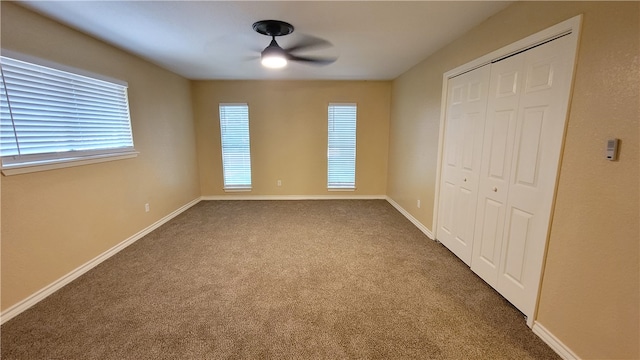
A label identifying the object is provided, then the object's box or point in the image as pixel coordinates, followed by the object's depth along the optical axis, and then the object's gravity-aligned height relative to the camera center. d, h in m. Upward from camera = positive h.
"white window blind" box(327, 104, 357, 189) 5.26 -0.17
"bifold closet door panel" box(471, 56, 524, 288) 2.08 -0.21
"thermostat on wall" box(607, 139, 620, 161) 1.34 -0.05
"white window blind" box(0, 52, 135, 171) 1.99 +0.20
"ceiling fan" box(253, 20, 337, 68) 2.38 +0.99
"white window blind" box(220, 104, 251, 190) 5.21 -0.16
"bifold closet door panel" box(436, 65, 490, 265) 2.52 -0.21
